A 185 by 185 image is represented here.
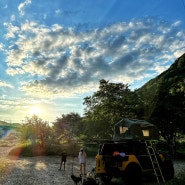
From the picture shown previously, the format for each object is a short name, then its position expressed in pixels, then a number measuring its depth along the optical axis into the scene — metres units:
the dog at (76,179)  9.95
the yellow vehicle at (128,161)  10.25
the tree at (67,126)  42.80
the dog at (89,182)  9.00
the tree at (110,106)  26.20
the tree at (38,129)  33.71
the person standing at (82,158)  13.59
